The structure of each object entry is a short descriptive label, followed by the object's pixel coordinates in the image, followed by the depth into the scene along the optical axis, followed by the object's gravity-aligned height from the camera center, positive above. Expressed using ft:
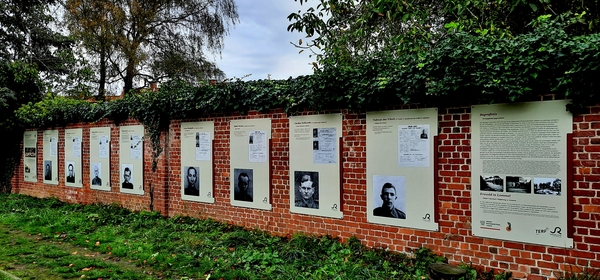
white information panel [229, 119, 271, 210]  24.47 -1.36
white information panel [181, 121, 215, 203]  27.61 -1.39
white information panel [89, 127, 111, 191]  35.99 -1.51
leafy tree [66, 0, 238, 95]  60.13 +17.05
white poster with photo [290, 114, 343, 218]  21.25 -1.32
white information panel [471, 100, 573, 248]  14.98 -1.26
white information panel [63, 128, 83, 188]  39.09 -1.67
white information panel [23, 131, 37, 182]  45.27 -1.58
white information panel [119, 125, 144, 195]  32.78 -1.44
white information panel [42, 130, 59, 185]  42.11 -1.59
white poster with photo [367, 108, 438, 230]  18.07 -1.29
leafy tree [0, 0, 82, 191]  46.91 +10.37
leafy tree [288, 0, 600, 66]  21.65 +8.00
